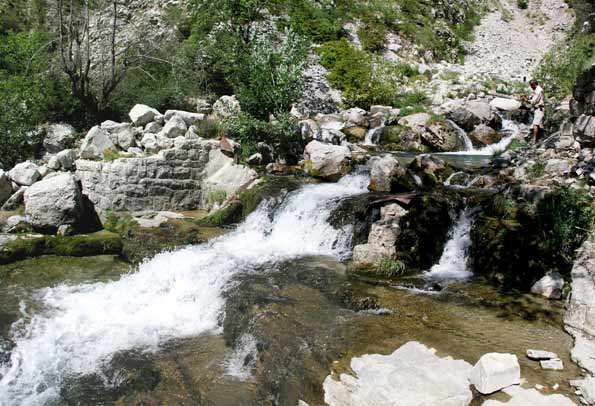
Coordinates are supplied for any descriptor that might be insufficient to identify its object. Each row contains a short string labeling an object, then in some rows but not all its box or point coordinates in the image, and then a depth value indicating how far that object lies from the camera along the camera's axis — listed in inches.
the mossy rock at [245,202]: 392.8
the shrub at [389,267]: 279.2
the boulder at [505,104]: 625.0
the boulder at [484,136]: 557.3
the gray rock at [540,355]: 178.5
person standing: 506.3
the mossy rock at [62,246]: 321.1
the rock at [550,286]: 242.2
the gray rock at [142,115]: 469.7
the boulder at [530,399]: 150.9
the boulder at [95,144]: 416.2
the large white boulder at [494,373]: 158.4
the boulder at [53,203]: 356.5
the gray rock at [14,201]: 377.1
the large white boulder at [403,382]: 155.9
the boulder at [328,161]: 436.5
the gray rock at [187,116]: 481.1
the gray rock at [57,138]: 466.0
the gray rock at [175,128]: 447.2
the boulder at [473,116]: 582.2
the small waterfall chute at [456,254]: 285.9
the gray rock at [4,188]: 382.0
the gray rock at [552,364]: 173.0
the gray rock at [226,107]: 510.6
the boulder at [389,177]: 375.9
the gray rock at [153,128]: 460.4
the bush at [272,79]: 504.1
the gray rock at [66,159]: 409.1
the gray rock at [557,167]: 330.0
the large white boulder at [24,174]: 393.4
